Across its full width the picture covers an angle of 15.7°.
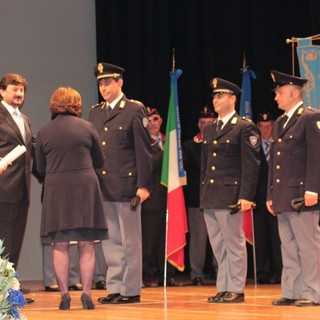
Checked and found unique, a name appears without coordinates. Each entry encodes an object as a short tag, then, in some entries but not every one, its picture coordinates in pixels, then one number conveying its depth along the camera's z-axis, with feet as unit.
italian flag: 34.19
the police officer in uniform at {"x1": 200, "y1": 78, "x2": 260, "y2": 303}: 25.06
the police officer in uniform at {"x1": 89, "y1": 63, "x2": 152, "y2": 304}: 24.55
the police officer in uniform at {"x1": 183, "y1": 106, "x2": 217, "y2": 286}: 35.60
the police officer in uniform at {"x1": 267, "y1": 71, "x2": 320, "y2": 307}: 23.64
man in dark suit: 25.30
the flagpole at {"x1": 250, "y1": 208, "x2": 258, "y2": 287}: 34.79
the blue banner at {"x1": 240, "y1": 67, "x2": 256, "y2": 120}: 35.94
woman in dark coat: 23.05
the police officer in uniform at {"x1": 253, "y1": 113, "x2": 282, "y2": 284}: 35.63
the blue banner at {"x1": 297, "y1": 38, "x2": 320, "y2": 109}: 29.91
